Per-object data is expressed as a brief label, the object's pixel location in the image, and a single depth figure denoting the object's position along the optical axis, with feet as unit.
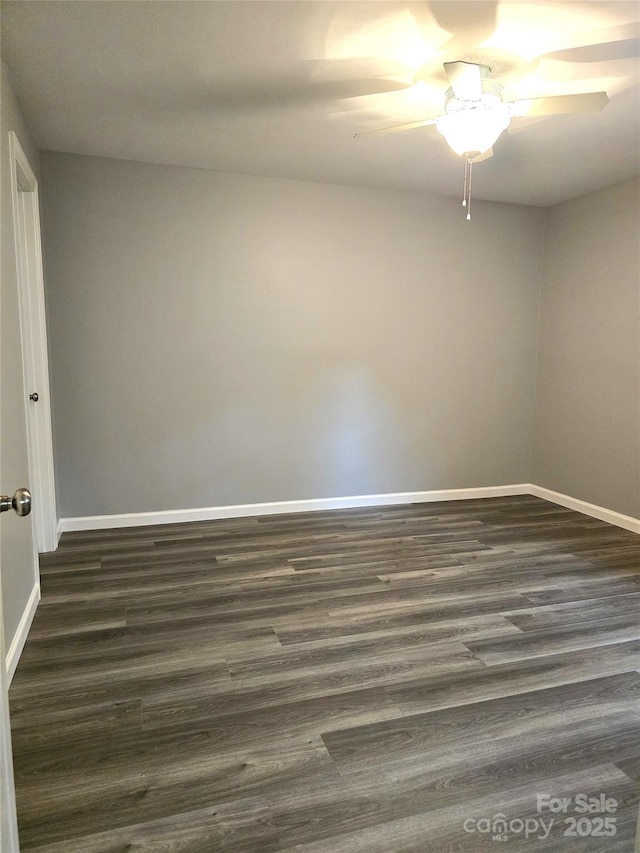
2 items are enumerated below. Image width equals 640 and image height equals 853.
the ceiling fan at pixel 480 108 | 7.50
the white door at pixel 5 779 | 3.55
